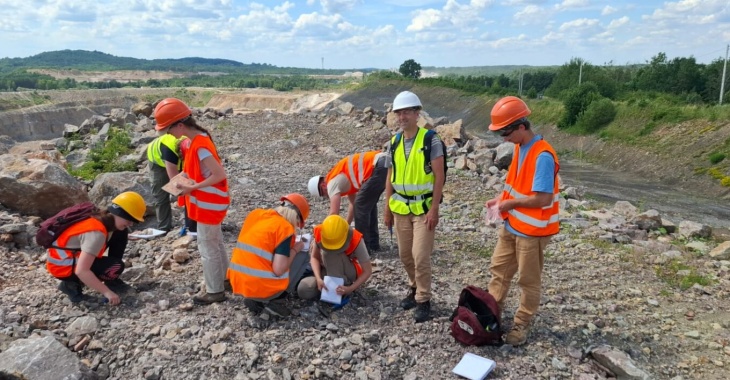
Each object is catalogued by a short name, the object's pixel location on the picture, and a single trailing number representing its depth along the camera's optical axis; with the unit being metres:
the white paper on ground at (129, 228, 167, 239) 6.12
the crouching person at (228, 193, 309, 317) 3.83
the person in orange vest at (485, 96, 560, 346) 3.40
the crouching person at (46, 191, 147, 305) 3.99
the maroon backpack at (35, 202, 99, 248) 4.01
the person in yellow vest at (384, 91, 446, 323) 3.85
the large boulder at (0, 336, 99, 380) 3.08
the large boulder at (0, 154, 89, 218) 6.50
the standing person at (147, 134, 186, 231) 6.24
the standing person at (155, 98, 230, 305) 3.95
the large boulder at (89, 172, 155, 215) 7.04
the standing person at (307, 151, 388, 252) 5.31
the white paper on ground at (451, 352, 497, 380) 3.36
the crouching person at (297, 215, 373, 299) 4.01
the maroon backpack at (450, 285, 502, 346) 3.67
